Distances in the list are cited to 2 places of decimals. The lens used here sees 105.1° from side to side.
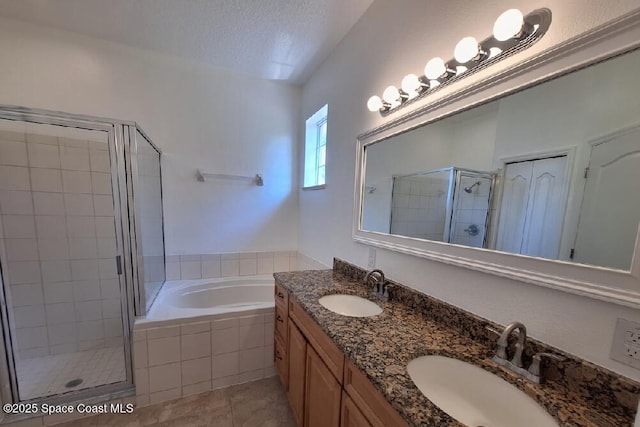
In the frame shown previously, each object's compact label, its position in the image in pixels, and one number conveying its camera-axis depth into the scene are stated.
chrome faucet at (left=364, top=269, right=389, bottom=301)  1.41
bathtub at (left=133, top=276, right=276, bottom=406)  1.66
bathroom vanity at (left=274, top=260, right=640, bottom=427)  0.63
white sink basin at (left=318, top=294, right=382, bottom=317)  1.36
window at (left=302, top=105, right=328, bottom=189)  2.59
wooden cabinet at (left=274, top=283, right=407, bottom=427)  0.80
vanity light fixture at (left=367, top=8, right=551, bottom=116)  0.80
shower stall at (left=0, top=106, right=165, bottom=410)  1.61
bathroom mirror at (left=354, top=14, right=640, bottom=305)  0.65
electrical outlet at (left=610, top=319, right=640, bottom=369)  0.61
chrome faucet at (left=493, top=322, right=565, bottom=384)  0.74
